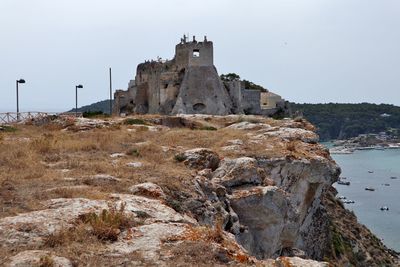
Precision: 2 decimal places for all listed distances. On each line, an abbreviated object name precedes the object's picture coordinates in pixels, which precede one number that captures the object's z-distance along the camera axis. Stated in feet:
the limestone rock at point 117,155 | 54.70
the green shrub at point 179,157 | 54.70
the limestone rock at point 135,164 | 49.03
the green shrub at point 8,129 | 79.66
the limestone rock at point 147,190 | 38.93
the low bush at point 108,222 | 28.71
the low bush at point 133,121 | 94.05
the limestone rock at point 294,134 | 80.38
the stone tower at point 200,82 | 164.99
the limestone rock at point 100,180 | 40.39
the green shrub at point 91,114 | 116.38
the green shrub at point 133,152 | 56.37
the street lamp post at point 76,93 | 130.67
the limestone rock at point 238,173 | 54.24
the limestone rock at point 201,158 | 54.13
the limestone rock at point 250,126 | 88.50
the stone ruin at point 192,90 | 165.37
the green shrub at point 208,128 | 93.18
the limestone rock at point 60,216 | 27.66
